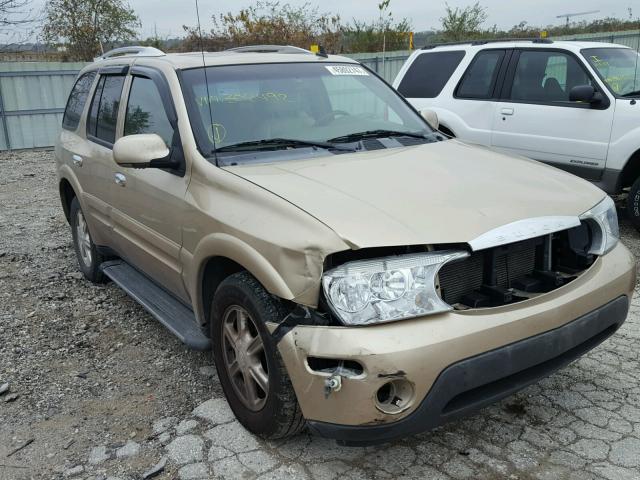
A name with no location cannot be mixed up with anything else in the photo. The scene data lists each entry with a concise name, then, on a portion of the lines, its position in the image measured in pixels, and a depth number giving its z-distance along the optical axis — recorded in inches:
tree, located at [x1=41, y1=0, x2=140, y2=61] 871.7
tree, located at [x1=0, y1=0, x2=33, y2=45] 571.4
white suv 246.2
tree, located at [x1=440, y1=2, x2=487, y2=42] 879.7
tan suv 93.7
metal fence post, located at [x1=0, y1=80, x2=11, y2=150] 570.6
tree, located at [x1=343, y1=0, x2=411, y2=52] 828.6
